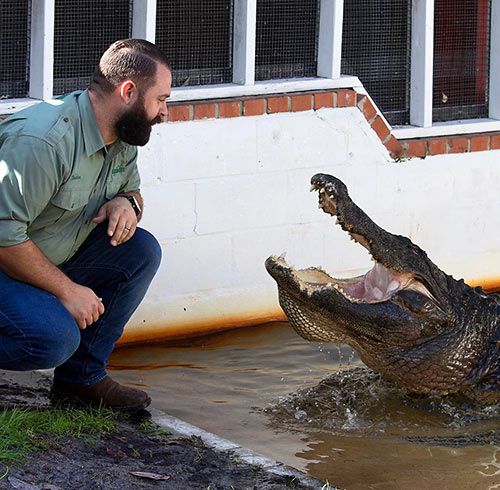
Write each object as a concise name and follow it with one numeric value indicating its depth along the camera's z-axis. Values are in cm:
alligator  452
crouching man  360
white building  563
